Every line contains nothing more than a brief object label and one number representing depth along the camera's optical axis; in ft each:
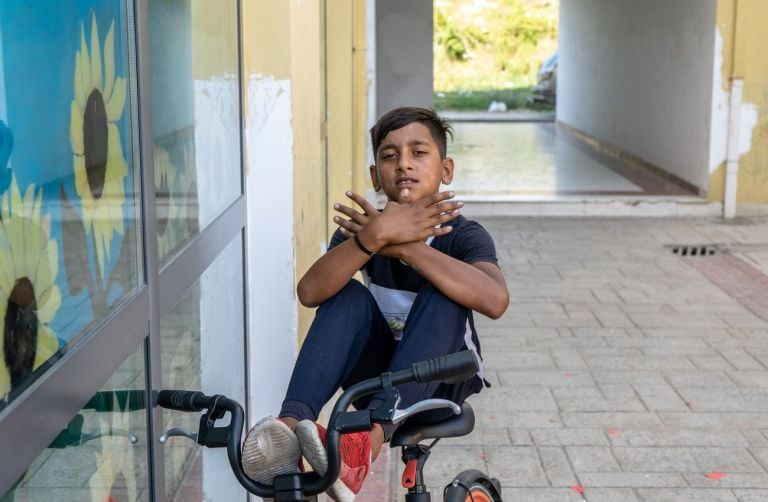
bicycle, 6.34
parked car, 87.86
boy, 8.13
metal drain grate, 30.12
